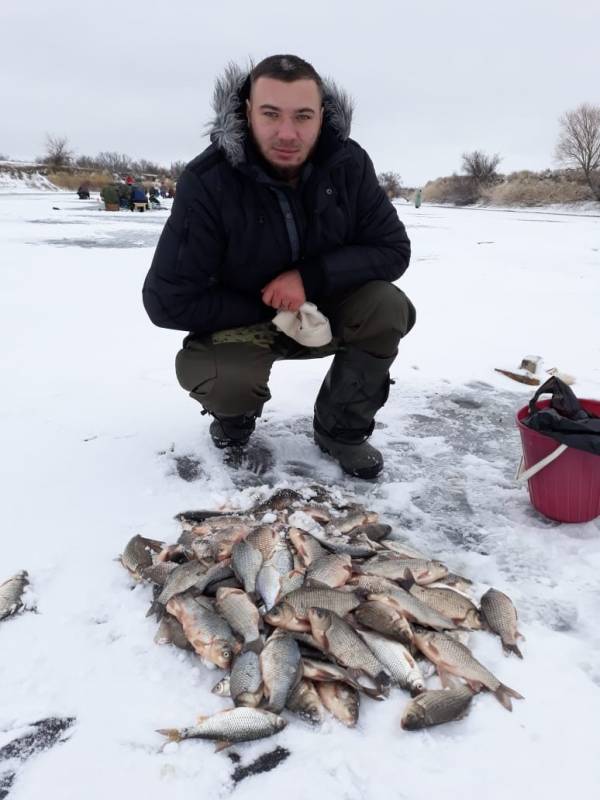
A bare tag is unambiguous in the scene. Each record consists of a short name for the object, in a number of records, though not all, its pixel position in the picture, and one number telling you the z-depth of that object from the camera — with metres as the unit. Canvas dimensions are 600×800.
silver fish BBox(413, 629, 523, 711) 1.60
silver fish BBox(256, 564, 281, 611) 1.88
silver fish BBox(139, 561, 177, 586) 1.96
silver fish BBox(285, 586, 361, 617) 1.77
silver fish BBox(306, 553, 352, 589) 1.94
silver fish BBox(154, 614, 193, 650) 1.73
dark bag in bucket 2.12
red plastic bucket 2.19
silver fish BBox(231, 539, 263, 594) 1.93
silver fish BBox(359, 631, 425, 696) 1.63
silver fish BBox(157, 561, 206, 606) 1.87
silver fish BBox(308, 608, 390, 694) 1.64
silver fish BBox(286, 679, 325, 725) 1.52
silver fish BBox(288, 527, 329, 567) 2.08
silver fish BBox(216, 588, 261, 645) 1.73
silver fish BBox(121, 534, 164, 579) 2.04
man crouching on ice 2.38
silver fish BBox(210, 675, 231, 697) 1.58
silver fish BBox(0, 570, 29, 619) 1.86
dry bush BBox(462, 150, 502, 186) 52.86
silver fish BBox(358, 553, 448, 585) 1.97
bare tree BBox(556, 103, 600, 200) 42.91
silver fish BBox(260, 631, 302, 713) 1.52
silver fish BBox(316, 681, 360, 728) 1.52
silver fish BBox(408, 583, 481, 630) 1.84
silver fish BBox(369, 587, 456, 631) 1.79
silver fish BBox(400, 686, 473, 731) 1.50
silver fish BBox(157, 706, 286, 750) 1.44
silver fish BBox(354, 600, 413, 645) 1.73
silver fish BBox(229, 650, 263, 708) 1.52
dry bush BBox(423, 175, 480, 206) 47.47
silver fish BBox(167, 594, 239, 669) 1.67
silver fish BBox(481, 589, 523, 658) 1.76
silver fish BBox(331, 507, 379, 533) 2.27
